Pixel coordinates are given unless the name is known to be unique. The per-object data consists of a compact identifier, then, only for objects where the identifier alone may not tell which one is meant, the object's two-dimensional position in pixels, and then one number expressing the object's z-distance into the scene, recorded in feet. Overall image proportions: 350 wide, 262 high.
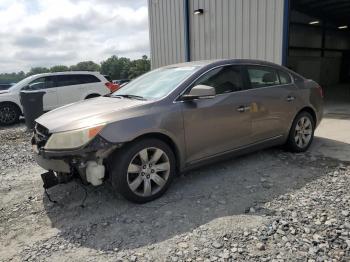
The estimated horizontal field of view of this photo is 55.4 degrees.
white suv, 34.14
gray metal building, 31.58
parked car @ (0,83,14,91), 56.76
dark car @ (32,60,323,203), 11.10
